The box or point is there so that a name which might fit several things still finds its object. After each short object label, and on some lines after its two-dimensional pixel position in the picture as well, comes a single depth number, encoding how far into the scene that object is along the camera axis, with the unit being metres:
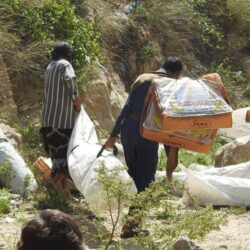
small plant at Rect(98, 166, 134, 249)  5.29
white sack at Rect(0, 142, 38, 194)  8.55
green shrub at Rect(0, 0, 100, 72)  12.39
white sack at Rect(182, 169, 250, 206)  8.50
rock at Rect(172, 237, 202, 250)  5.16
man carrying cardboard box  7.11
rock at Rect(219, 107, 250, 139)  15.01
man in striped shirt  8.17
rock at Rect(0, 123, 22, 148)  9.77
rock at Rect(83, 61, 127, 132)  13.20
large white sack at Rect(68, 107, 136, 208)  7.41
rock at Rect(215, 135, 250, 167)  10.77
